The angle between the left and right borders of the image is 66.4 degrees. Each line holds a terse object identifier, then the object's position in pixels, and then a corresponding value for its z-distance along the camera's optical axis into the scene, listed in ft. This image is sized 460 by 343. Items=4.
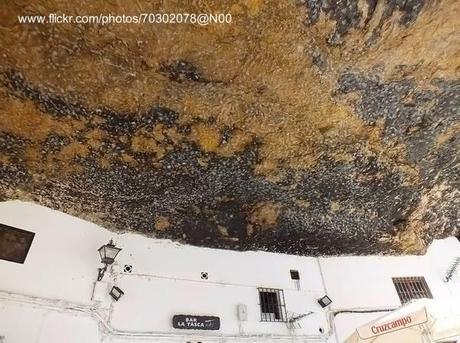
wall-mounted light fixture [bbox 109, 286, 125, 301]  16.42
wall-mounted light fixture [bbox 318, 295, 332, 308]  20.77
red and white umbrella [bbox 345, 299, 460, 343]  12.86
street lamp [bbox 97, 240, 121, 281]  16.43
